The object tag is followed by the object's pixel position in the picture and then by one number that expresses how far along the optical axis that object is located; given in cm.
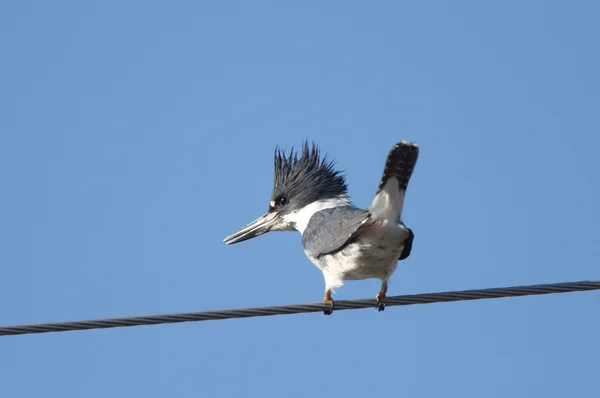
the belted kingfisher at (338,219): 1259
